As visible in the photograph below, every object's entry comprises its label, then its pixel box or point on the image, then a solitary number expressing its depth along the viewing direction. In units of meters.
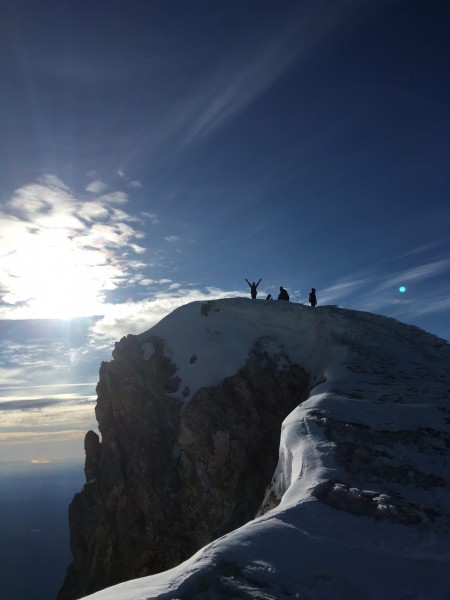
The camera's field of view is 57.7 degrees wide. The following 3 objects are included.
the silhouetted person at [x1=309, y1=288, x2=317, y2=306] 40.34
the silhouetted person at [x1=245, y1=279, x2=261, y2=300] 42.75
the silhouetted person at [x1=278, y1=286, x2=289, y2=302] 41.72
